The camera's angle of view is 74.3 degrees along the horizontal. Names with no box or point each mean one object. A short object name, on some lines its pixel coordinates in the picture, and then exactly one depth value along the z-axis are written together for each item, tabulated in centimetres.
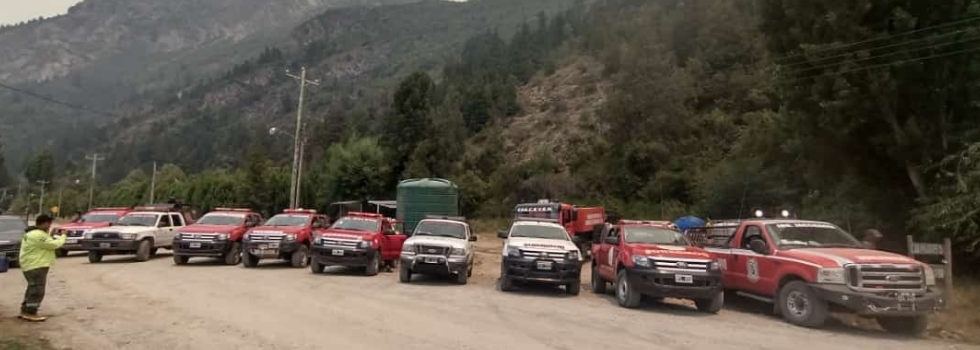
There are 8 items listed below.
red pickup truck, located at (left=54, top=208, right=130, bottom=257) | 2102
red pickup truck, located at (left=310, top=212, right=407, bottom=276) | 1669
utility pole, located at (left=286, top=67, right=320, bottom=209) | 3559
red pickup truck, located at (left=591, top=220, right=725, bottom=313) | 1212
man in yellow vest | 939
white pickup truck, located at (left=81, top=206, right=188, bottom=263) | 1931
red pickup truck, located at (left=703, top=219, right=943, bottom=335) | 1034
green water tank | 3189
